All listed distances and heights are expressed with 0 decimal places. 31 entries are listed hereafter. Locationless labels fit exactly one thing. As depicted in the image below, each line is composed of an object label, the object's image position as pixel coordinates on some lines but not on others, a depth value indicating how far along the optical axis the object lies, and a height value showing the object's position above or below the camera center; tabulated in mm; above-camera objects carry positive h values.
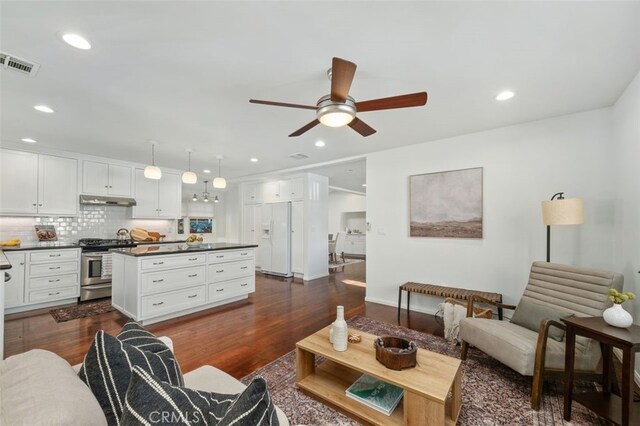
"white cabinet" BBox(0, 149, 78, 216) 4077 +470
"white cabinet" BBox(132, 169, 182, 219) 5492 +361
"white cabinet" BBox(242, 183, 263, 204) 6953 +547
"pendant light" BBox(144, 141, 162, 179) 3844 +589
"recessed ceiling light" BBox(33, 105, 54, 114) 2826 +1112
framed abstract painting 3600 +150
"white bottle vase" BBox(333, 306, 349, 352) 1964 -873
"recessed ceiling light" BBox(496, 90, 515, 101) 2518 +1133
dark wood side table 1533 -972
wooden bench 3256 -988
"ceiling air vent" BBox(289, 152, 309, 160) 4742 +1044
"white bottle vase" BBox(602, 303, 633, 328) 1711 -650
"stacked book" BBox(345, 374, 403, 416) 1788 -1248
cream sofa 672 -514
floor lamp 2506 +29
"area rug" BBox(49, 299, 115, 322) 3666 -1393
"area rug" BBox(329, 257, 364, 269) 7605 -1478
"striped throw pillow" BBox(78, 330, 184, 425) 869 -520
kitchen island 3350 -898
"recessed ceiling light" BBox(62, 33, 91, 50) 1771 +1153
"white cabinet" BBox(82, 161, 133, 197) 4828 +647
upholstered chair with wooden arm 1959 -940
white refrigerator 6340 -593
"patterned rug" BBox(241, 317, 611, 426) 1797 -1352
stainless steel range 4340 -921
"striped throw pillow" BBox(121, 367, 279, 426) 631 -471
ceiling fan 1821 +815
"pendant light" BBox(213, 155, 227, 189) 4525 +524
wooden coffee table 1551 -1057
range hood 4738 +237
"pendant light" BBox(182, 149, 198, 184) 4227 +563
